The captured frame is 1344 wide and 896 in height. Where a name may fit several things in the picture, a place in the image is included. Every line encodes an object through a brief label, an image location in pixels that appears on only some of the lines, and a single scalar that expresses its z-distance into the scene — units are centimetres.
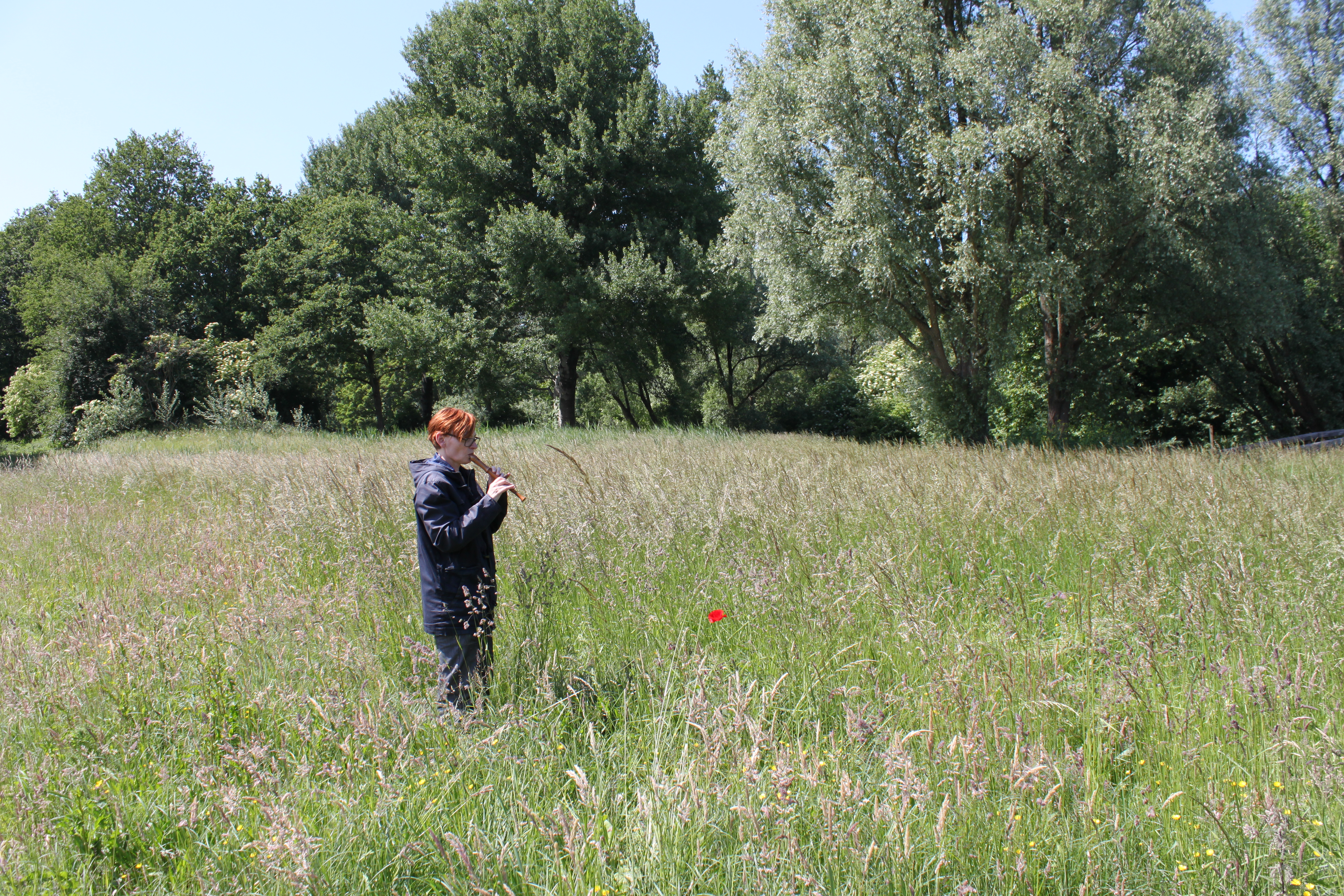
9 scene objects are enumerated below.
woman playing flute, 303
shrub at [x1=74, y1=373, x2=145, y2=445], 2538
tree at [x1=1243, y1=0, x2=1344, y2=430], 1692
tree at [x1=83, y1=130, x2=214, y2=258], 3931
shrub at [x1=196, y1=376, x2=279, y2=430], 2336
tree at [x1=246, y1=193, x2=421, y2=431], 3019
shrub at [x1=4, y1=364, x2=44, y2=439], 3678
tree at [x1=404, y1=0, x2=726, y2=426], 2089
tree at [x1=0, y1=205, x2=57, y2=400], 4181
